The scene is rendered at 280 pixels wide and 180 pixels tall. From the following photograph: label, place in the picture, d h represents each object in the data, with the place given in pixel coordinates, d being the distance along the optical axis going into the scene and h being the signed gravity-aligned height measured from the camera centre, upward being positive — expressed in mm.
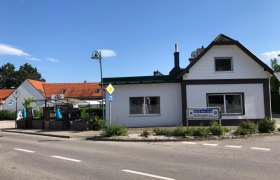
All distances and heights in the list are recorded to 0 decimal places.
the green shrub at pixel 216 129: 10704 -1290
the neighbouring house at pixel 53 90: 38133 +2880
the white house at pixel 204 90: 14785 +895
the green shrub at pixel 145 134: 11053 -1502
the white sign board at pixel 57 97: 19057 +796
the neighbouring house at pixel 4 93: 44913 +2972
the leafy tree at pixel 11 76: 62617 +9009
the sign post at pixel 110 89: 12351 +898
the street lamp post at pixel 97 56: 13840 +3099
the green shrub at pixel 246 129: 10748 -1325
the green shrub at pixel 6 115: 31252 -1179
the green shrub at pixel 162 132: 11280 -1461
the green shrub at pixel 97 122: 14089 -1099
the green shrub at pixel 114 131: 11573 -1384
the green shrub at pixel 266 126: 11223 -1236
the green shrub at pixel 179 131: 10940 -1385
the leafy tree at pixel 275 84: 31441 +2584
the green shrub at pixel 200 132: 10676 -1410
